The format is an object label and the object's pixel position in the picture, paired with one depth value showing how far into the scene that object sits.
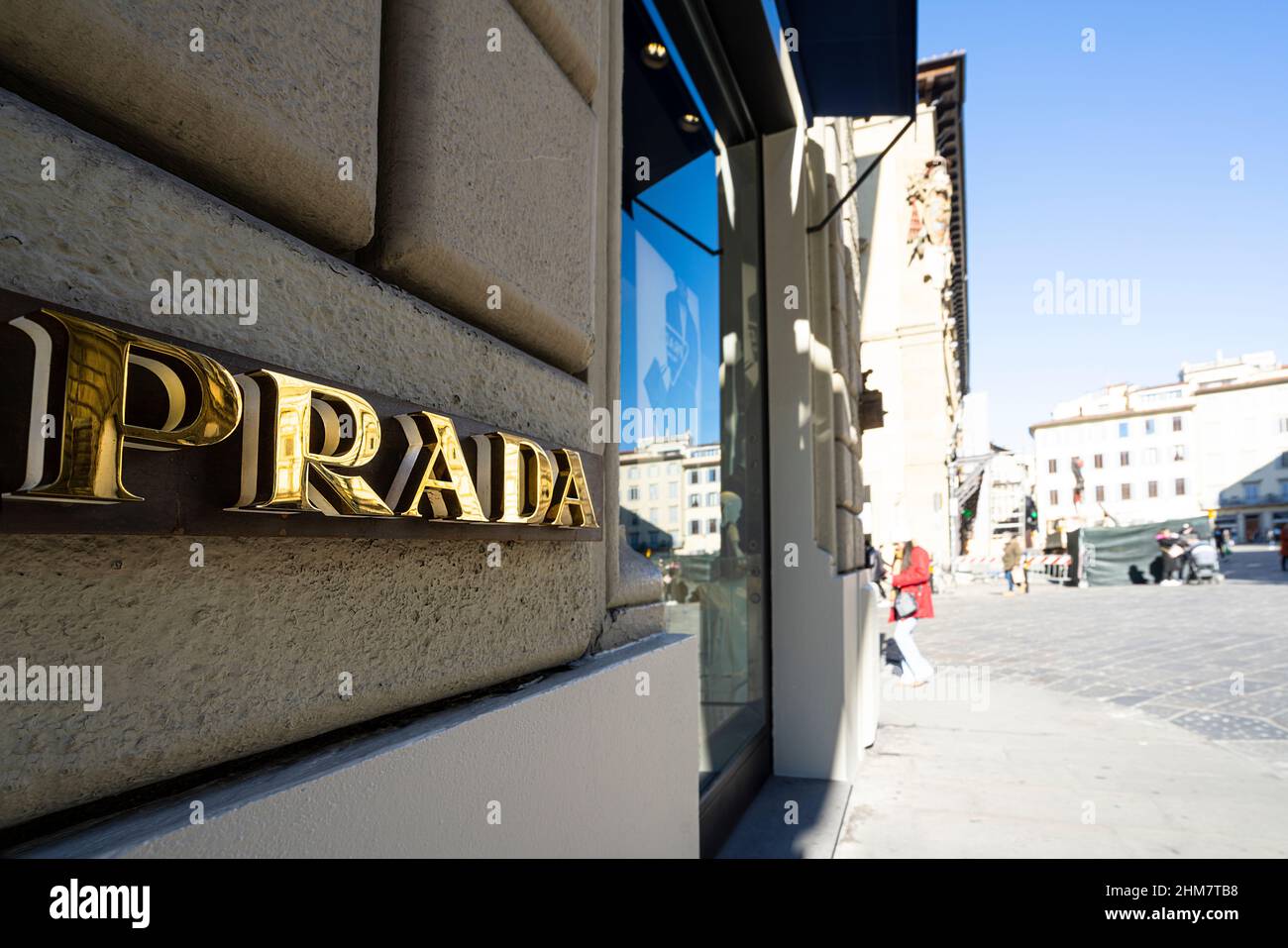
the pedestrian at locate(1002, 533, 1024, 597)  19.95
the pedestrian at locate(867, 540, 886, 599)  12.17
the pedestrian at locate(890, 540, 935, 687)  7.58
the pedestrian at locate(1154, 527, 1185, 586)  21.27
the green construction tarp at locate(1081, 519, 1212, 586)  22.64
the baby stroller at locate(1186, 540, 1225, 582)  20.39
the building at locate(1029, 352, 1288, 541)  61.84
